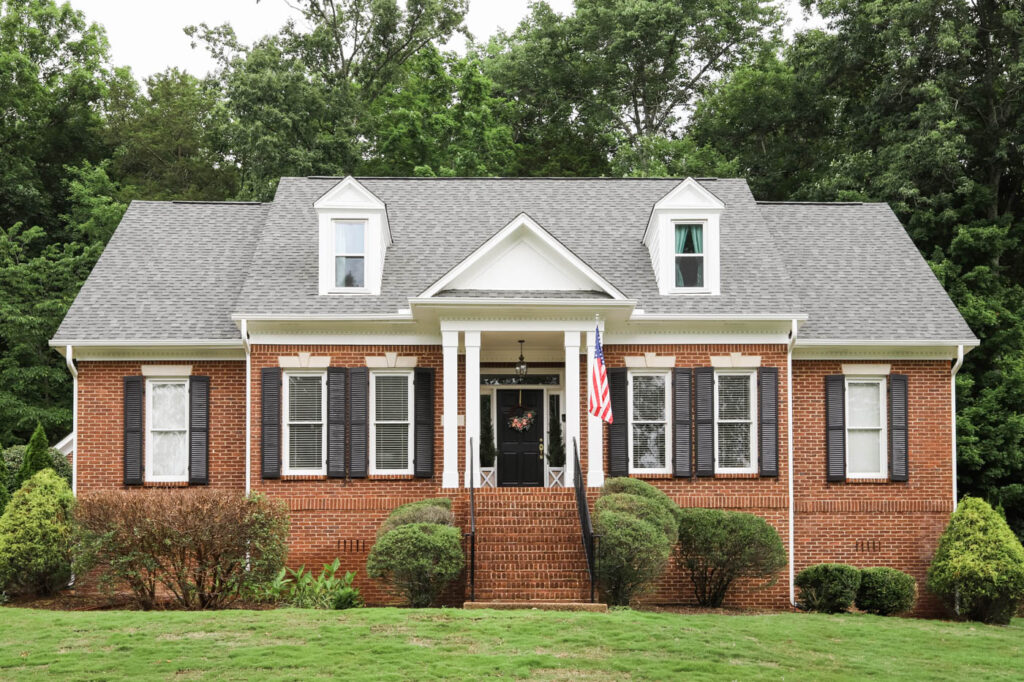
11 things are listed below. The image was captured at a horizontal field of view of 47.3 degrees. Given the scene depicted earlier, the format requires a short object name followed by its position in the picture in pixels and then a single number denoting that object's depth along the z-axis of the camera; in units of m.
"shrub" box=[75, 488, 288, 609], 16.11
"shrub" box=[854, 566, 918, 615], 18.14
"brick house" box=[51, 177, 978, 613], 19.48
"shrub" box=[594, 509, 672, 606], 16.30
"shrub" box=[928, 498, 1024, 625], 17.78
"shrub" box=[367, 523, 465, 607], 15.98
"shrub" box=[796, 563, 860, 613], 18.03
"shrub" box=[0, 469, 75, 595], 17.41
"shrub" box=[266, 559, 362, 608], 16.62
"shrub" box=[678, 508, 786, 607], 17.78
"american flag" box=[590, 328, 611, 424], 18.00
